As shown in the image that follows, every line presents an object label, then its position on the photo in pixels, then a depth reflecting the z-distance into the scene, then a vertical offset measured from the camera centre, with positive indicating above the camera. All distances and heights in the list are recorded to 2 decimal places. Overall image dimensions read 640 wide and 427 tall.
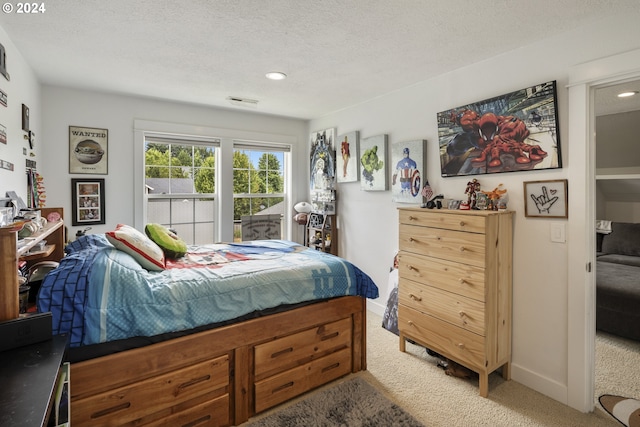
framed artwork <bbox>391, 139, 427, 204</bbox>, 3.02 +0.40
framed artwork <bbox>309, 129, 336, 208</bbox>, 4.21 +0.63
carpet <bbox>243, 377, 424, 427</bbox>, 1.91 -1.25
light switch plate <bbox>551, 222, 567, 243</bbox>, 2.13 -0.15
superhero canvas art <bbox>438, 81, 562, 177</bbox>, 2.15 +0.57
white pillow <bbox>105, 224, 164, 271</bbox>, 1.97 -0.23
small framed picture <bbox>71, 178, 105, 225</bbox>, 3.25 +0.11
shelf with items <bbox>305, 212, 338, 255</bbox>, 4.18 -0.28
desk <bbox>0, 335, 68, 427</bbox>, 0.87 -0.54
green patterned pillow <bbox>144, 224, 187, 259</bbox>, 2.44 -0.23
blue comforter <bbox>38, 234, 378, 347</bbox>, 1.48 -0.43
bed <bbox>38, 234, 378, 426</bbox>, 1.52 -0.69
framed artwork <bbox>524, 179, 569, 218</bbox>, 2.11 +0.08
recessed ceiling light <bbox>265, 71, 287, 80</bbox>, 2.79 +1.20
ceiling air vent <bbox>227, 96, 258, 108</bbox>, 3.53 +1.23
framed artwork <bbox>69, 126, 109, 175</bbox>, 3.24 +0.63
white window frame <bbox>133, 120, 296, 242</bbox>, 3.57 +0.64
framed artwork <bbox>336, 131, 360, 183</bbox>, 3.82 +0.65
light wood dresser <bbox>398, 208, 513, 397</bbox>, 2.19 -0.55
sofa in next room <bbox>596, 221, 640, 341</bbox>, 2.92 -0.74
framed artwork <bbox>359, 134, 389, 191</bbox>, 3.44 +0.53
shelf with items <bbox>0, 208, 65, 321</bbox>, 1.24 -0.24
